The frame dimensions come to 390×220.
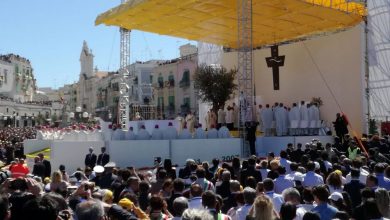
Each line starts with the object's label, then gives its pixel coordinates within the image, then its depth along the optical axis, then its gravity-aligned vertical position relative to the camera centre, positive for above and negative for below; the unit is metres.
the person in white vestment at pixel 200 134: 18.39 -0.01
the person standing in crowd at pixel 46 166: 13.50 -0.89
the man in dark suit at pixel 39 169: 12.66 -0.91
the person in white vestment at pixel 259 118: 23.83 +0.77
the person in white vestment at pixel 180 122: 23.98 +0.61
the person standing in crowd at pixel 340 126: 20.23 +0.27
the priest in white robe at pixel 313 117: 22.52 +0.75
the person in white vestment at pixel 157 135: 18.09 -0.03
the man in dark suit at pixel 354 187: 7.20 -0.84
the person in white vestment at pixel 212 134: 18.63 -0.02
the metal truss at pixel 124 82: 26.78 +2.94
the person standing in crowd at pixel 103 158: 15.77 -0.78
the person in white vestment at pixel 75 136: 20.75 -0.05
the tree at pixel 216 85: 25.70 +2.64
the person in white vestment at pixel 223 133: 18.80 +0.02
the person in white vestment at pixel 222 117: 24.38 +0.84
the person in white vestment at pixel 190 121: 23.45 +0.64
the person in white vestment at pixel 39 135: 25.85 +0.01
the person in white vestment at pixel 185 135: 18.23 -0.04
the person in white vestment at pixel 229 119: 24.10 +0.73
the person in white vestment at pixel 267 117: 23.41 +0.78
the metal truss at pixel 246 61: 19.69 +3.05
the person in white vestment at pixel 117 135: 17.86 -0.02
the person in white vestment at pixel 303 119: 22.38 +0.65
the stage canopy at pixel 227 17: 21.36 +5.63
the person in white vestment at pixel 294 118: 22.50 +0.70
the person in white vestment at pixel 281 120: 22.95 +0.62
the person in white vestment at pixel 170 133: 18.16 +0.04
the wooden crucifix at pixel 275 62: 25.56 +3.80
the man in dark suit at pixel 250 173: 9.13 -0.77
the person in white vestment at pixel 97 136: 20.27 -0.06
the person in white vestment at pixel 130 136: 17.92 -0.06
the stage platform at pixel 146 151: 17.45 -0.61
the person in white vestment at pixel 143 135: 17.96 -0.03
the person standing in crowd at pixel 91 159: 15.74 -0.81
